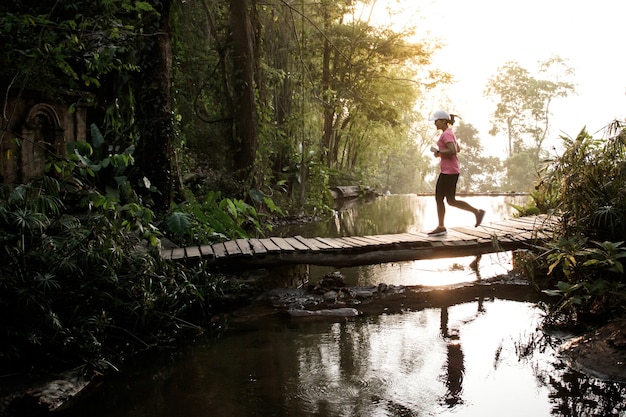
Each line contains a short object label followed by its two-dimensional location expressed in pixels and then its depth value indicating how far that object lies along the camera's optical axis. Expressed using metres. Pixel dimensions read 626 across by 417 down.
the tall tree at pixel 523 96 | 39.66
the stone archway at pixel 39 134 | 7.23
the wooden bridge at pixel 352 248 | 5.88
